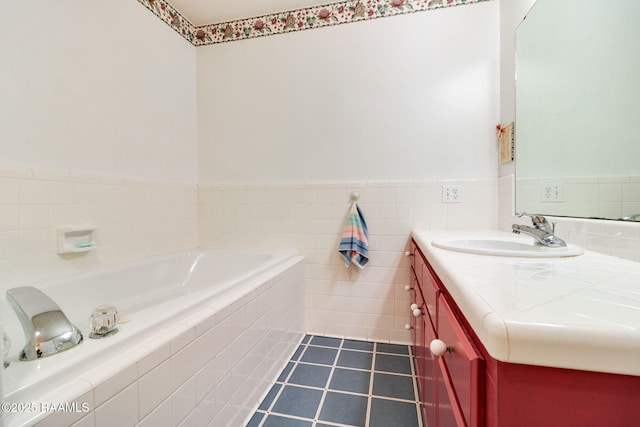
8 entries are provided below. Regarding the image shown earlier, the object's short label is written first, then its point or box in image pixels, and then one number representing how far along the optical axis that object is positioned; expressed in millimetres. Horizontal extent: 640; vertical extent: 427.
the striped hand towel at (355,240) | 1875
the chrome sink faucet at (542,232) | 975
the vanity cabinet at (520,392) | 347
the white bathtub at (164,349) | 578
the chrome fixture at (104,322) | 737
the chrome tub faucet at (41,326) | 652
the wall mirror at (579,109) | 845
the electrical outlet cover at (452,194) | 1828
